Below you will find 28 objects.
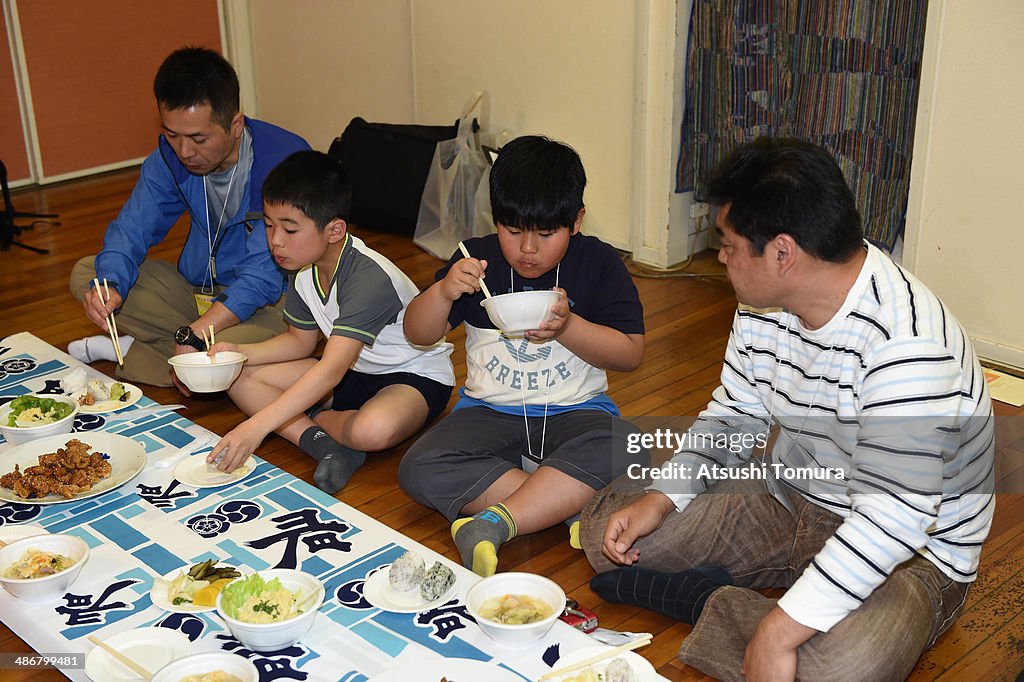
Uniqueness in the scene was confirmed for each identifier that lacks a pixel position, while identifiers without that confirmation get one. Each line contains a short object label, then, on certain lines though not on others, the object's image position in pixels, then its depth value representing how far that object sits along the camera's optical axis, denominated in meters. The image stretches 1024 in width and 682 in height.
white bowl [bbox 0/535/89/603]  1.77
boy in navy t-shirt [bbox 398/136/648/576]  2.05
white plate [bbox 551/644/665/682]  1.59
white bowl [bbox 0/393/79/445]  2.35
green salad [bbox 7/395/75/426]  2.39
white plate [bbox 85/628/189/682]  1.62
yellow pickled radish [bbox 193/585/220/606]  1.79
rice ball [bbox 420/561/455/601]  1.78
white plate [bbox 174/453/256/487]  2.21
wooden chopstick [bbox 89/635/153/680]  1.59
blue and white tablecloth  1.67
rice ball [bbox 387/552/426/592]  1.80
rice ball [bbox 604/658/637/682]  1.54
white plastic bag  3.98
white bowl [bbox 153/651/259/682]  1.53
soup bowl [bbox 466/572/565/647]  1.63
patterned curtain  3.06
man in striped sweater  1.54
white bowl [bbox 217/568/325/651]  1.62
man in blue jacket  2.66
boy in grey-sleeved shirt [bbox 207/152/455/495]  2.32
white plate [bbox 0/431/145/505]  2.18
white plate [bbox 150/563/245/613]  1.78
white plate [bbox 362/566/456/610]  1.77
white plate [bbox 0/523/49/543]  2.01
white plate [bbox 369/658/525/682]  1.58
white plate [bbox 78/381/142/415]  2.55
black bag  4.14
